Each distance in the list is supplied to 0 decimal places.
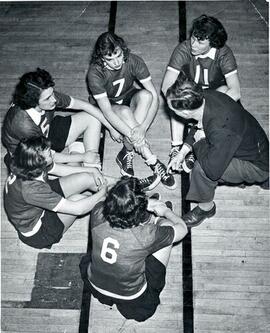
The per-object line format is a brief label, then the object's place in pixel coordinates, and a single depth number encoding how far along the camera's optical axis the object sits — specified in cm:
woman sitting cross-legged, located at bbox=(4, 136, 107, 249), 271
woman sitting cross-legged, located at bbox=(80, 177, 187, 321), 237
